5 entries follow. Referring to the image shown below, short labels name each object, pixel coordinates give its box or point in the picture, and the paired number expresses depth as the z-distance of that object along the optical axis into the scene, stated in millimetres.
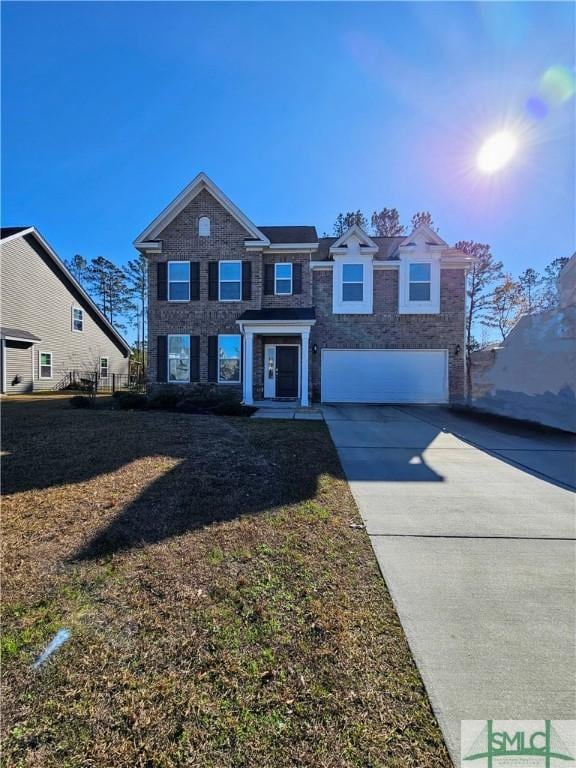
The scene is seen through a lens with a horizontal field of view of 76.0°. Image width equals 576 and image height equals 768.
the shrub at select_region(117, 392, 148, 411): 12379
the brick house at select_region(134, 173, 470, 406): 14461
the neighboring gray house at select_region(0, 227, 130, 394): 17797
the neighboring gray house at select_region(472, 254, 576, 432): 9289
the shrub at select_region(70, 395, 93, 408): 12375
